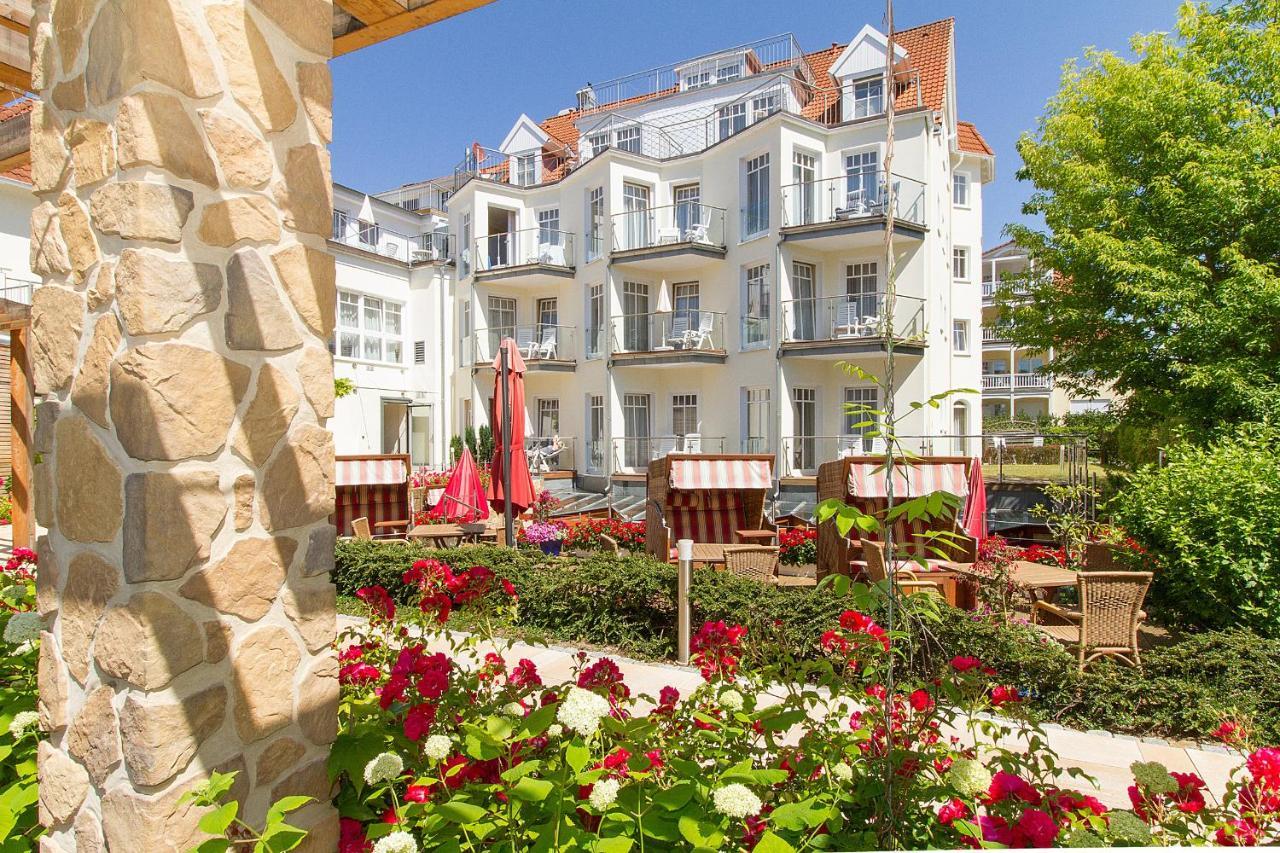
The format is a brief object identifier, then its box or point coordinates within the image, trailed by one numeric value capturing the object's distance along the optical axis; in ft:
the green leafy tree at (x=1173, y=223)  37.50
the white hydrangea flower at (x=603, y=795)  5.01
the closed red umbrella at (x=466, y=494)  31.50
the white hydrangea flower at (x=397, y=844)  4.81
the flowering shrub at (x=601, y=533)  30.99
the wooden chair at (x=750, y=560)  23.50
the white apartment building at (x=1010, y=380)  111.45
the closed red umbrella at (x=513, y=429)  29.22
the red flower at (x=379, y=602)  10.26
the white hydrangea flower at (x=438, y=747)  5.82
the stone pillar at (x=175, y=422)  5.80
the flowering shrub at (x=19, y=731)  6.70
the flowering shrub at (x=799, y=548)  28.96
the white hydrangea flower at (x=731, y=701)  7.13
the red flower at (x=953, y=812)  6.02
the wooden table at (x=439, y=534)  30.25
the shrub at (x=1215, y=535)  16.78
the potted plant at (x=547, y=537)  29.94
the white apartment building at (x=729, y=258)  56.59
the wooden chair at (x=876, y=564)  17.70
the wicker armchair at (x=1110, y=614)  15.62
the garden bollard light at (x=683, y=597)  17.24
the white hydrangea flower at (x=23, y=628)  7.91
